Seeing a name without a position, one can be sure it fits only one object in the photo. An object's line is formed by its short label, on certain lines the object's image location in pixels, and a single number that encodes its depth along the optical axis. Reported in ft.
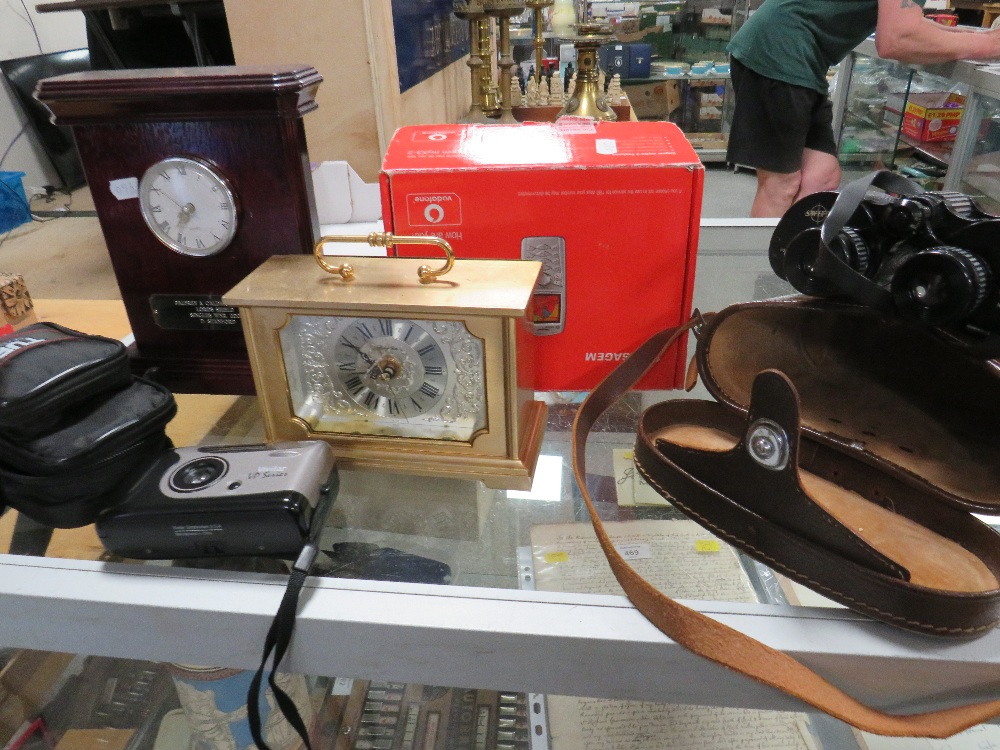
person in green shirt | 5.17
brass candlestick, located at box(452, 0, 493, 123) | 5.03
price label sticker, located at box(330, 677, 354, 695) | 2.10
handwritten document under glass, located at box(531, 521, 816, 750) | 1.98
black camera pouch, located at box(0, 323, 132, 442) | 1.74
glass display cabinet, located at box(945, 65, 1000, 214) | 5.60
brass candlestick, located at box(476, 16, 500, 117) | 5.40
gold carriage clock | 1.92
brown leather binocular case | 1.55
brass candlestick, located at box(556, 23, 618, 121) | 5.09
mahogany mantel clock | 2.05
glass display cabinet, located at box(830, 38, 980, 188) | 7.50
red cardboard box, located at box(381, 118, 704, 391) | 2.20
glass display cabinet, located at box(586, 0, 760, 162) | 10.32
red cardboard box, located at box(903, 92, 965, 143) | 7.38
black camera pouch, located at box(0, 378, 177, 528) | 1.77
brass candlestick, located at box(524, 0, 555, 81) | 5.31
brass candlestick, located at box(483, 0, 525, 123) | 5.03
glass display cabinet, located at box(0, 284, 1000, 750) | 1.61
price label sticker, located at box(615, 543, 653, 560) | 2.02
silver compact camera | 1.73
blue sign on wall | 4.41
